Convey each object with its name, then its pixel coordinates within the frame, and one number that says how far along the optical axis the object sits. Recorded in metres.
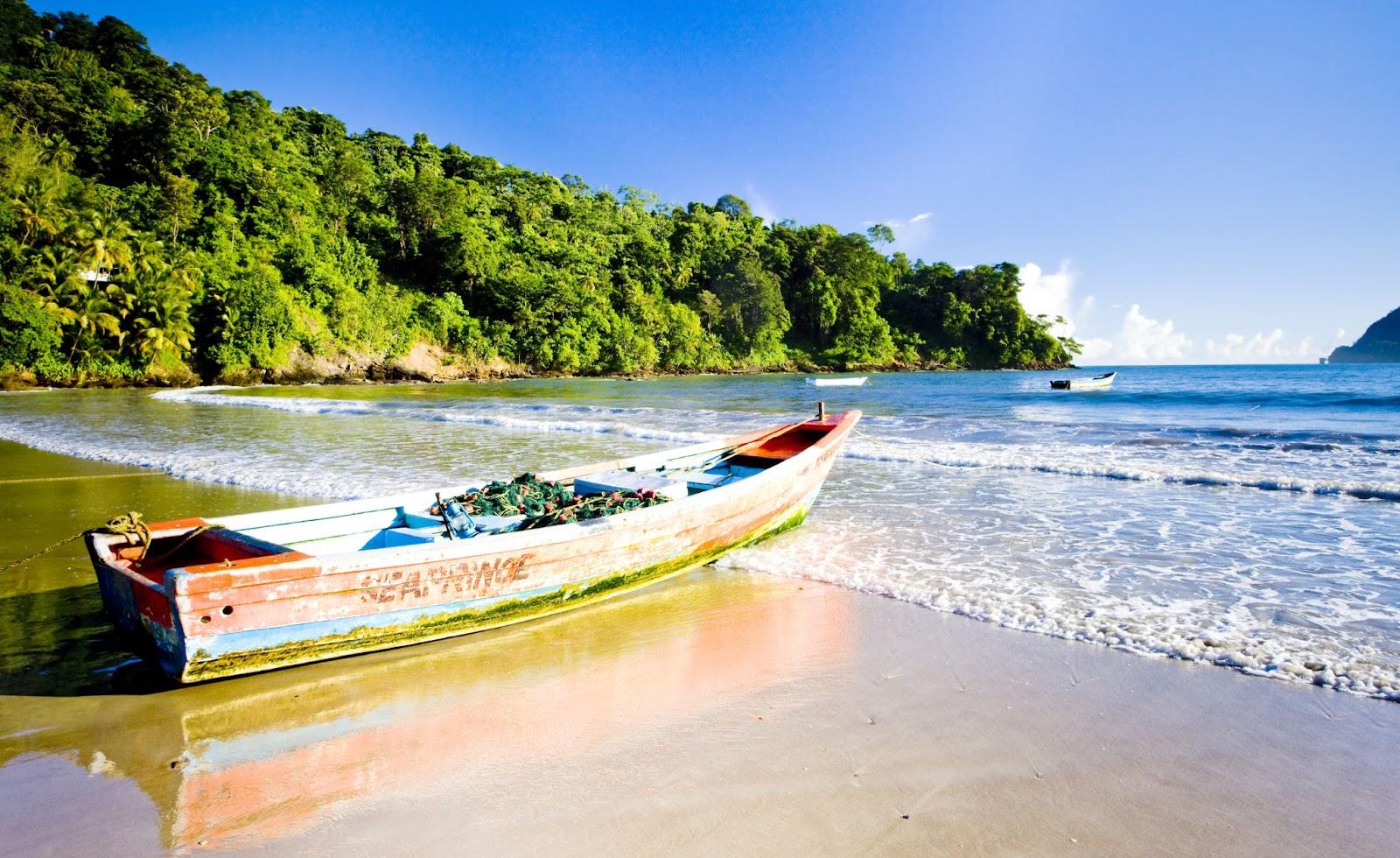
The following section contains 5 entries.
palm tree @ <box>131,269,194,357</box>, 31.80
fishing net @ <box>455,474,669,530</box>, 4.93
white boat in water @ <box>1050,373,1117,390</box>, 36.72
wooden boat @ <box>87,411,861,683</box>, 3.19
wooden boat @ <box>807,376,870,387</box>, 43.03
